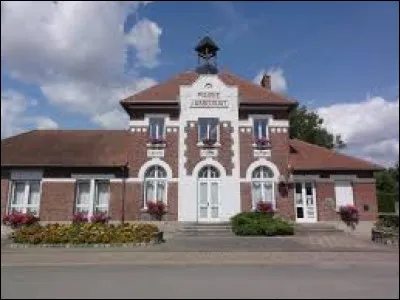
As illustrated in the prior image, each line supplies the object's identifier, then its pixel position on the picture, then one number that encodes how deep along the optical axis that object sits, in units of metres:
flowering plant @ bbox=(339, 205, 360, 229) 23.05
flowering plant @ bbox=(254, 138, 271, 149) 24.03
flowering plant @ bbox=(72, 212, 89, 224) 22.64
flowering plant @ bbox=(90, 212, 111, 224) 22.72
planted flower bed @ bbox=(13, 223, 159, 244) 16.97
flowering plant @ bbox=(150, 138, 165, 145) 23.88
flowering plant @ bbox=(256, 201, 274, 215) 23.06
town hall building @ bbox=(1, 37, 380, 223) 23.22
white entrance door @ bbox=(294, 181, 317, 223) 23.56
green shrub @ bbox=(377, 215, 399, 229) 20.27
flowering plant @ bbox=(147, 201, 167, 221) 23.11
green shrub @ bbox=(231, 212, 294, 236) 20.56
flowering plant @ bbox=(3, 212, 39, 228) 22.52
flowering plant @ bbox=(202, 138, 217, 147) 23.95
